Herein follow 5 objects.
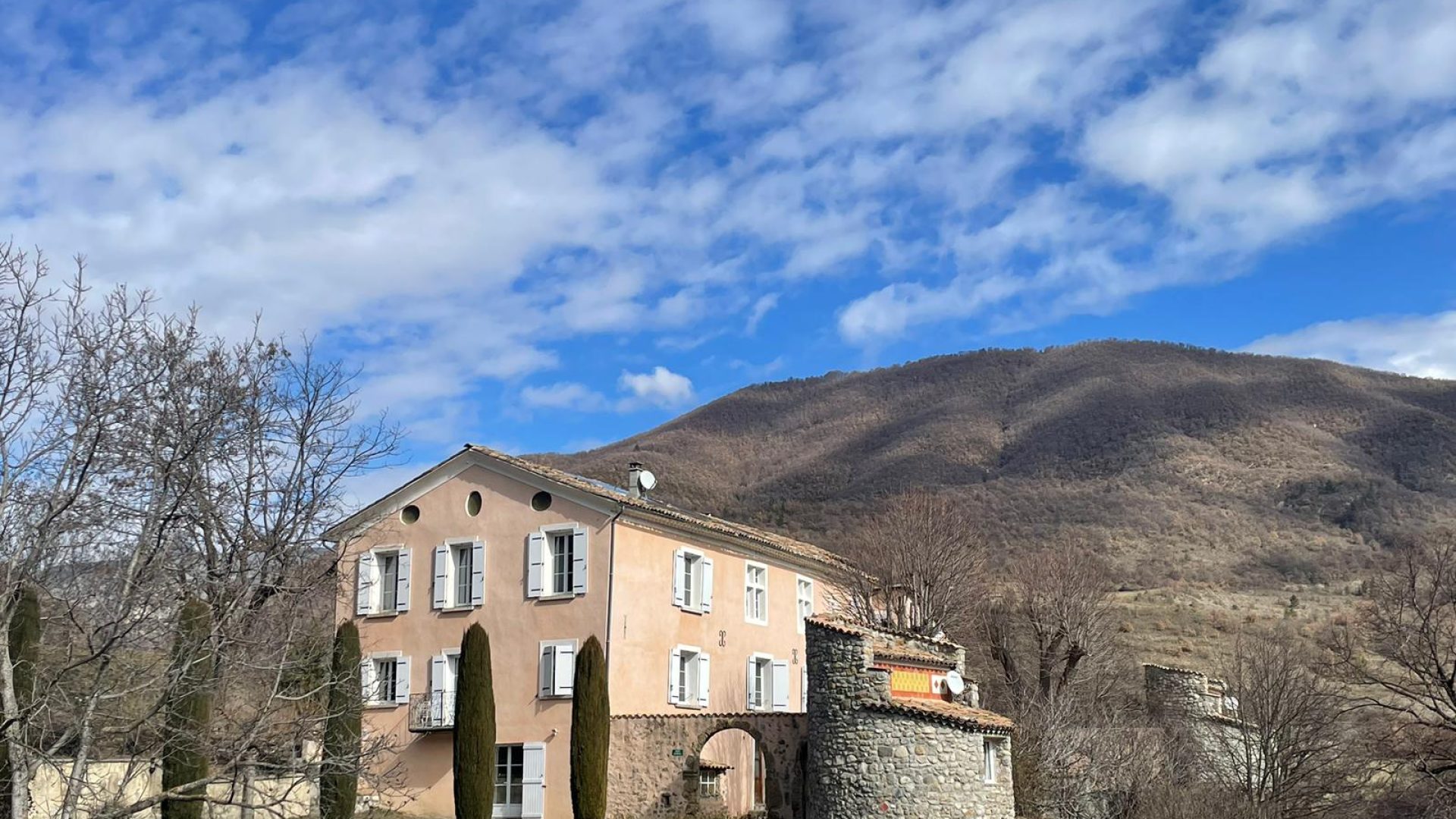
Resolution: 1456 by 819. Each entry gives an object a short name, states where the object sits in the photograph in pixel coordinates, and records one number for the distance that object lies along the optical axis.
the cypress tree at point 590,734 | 24.81
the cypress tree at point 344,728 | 16.17
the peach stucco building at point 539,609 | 28.17
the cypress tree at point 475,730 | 25.45
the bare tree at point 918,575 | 33.16
